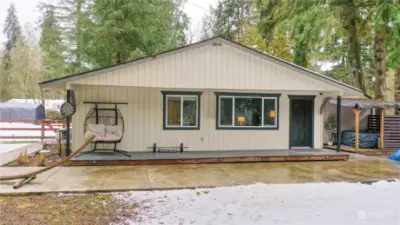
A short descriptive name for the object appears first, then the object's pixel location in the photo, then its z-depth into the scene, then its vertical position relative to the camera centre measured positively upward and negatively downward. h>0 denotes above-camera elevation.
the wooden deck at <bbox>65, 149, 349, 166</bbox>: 7.83 -1.22
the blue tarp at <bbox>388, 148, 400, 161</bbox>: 9.35 -1.31
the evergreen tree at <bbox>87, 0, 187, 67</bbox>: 13.20 +3.39
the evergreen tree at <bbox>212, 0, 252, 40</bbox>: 23.95 +7.13
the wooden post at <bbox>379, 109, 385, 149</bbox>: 11.12 -0.67
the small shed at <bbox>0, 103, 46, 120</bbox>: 22.62 -0.15
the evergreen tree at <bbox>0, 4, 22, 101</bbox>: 29.24 +7.31
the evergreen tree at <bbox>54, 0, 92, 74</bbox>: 13.90 +3.66
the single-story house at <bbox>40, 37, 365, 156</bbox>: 8.25 +0.39
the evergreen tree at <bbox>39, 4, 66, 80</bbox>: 14.78 +3.29
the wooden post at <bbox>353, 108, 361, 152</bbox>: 10.70 -0.54
